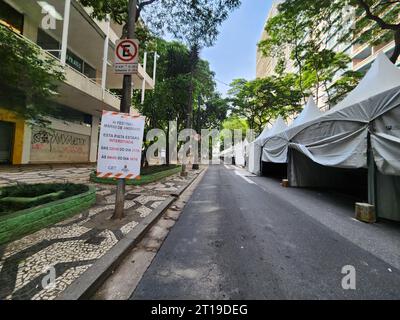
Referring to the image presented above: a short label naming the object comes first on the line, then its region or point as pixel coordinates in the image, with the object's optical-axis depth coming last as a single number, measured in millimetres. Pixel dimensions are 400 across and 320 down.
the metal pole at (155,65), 19612
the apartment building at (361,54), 20328
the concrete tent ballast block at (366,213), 4383
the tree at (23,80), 3654
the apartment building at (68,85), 9883
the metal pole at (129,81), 4266
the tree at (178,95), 11273
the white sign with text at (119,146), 3791
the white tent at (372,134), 4023
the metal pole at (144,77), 17680
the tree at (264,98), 20125
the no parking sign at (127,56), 4047
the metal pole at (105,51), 12625
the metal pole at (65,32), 9383
